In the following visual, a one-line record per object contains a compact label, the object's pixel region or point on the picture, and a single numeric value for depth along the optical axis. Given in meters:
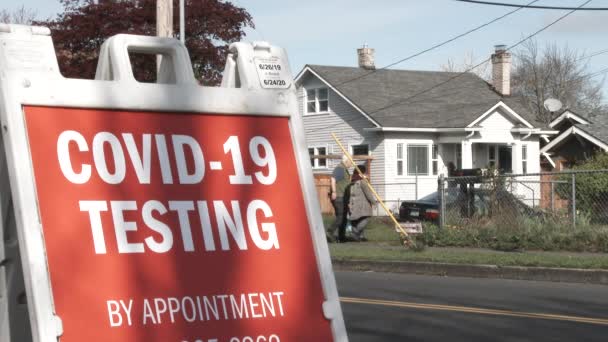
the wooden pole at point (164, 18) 16.73
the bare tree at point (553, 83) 72.50
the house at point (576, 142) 37.44
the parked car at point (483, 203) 21.05
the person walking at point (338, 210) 23.08
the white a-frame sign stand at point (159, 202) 3.31
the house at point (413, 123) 40.81
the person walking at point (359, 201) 22.34
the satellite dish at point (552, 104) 42.44
